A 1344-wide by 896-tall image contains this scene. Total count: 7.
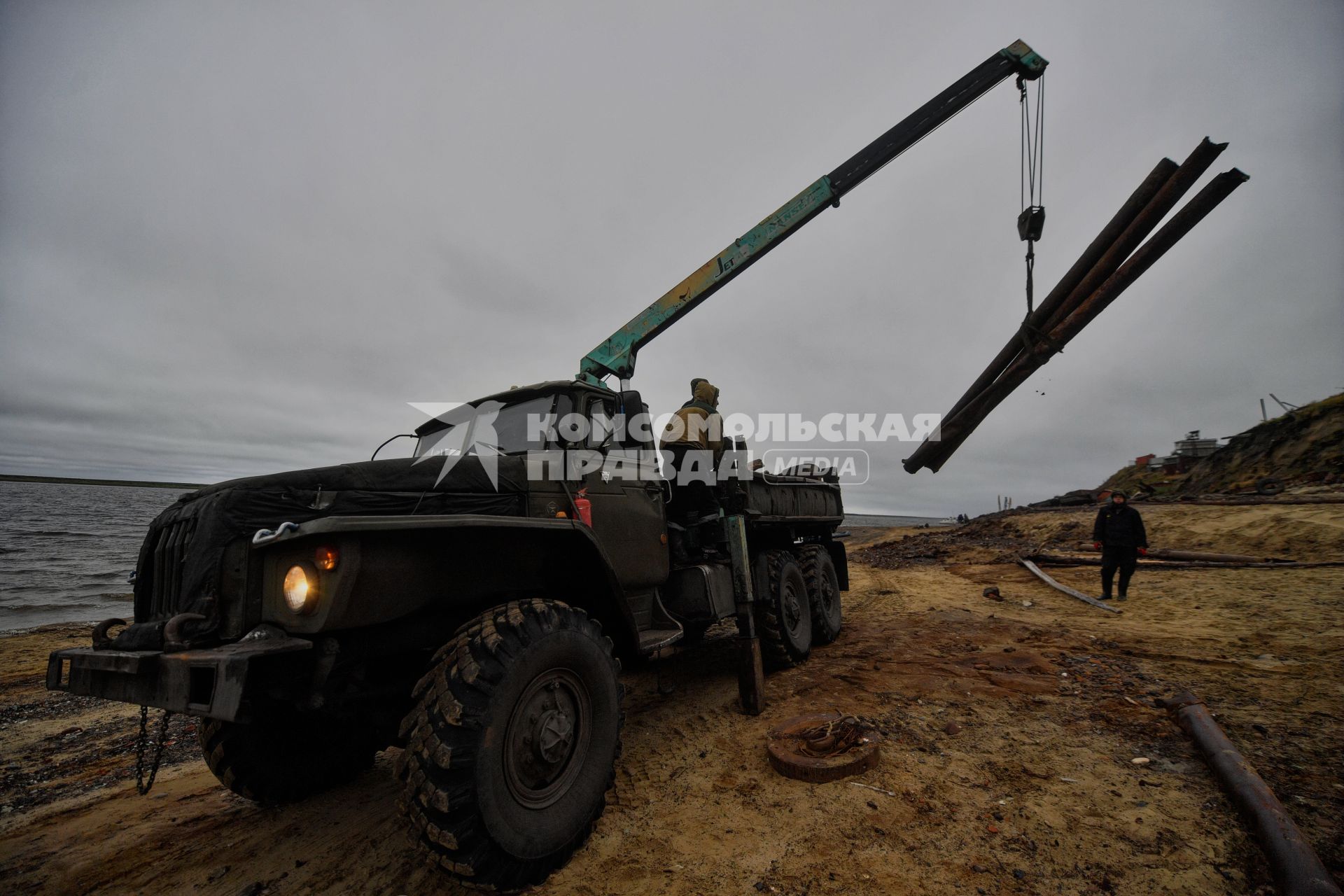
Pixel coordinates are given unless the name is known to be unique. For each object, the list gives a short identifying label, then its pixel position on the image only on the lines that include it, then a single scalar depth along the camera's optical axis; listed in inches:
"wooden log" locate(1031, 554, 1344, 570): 344.2
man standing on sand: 318.3
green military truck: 83.9
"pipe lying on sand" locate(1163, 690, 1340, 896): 73.8
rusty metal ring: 121.6
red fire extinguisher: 134.1
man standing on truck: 192.9
